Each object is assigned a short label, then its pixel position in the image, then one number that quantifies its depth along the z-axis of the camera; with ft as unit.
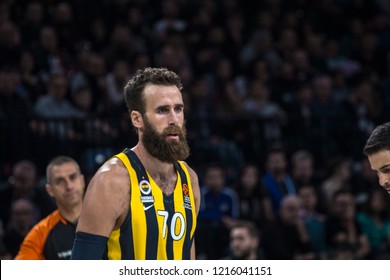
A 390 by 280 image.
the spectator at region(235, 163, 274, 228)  60.13
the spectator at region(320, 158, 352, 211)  62.91
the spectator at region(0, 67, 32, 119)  58.59
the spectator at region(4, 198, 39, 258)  50.14
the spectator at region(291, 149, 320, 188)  61.93
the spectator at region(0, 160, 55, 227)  54.13
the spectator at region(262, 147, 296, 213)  61.11
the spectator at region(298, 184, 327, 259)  59.18
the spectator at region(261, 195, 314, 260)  56.65
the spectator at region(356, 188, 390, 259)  60.80
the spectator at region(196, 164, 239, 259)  56.75
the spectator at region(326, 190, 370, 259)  58.31
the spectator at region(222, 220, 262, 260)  51.65
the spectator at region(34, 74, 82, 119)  60.90
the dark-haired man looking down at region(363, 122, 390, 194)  26.66
